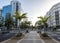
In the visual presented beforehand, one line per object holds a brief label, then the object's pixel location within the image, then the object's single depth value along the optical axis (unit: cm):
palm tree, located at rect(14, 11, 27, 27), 1199
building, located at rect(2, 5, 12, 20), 4472
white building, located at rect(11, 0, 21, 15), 3218
